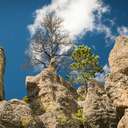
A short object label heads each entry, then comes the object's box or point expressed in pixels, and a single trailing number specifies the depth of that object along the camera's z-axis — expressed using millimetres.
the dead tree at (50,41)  32073
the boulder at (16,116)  18347
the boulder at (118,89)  20246
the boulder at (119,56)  21629
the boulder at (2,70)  22551
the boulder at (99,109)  20480
